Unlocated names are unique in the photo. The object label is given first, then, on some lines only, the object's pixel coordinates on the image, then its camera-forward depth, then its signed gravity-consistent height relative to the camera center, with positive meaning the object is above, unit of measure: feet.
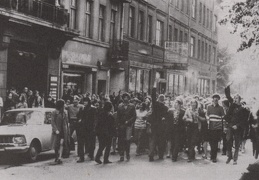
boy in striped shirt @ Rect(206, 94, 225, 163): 44.19 -1.72
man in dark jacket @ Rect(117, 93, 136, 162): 43.55 -1.74
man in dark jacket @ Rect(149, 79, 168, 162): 44.34 -1.87
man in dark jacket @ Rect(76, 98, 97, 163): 43.15 -2.17
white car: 39.32 -2.73
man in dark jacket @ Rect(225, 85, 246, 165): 43.04 -1.62
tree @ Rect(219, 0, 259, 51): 52.60 +10.05
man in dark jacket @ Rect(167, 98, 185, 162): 45.01 -1.67
